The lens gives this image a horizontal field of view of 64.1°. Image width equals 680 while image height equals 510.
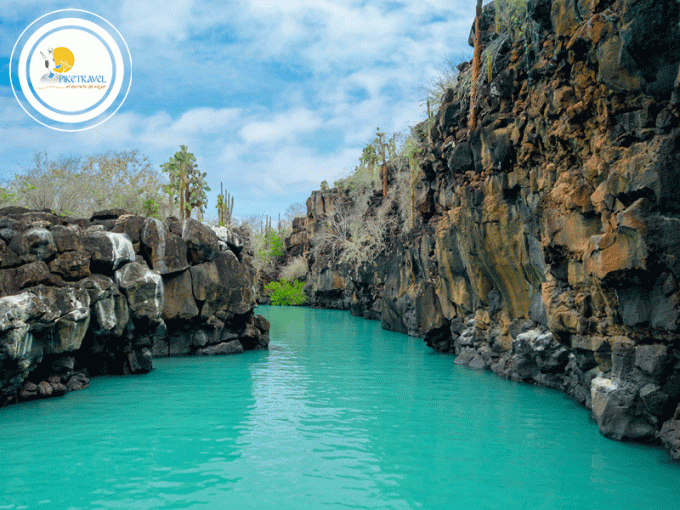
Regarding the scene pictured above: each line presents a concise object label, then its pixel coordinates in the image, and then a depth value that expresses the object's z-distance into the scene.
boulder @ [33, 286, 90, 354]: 13.20
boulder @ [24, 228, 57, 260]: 14.12
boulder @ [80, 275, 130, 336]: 14.96
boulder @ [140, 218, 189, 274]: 19.41
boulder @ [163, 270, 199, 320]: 20.45
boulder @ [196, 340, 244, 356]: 21.78
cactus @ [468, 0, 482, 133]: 17.95
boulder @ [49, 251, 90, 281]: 14.57
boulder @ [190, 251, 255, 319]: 21.23
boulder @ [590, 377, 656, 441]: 9.38
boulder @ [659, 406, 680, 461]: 8.63
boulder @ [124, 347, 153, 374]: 17.16
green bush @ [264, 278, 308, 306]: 60.00
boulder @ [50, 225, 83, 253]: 14.91
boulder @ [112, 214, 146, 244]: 18.81
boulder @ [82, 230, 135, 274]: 16.28
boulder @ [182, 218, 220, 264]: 21.20
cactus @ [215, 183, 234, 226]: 57.31
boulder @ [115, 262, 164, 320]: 16.70
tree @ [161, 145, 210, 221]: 38.84
